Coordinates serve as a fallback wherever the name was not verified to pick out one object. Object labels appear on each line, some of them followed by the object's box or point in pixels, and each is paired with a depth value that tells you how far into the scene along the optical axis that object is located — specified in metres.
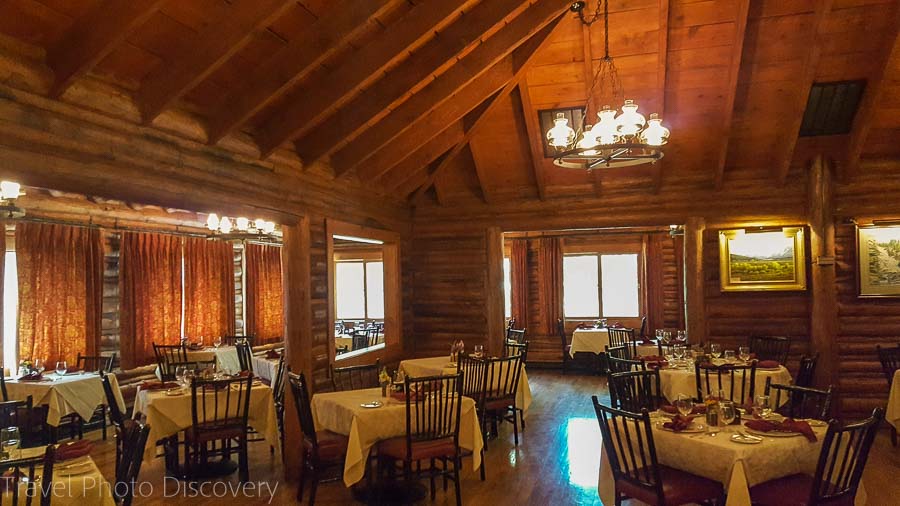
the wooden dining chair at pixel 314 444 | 5.07
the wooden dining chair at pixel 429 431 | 4.90
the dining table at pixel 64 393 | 6.91
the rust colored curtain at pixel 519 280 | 13.45
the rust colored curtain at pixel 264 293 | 12.11
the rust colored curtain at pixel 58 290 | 8.12
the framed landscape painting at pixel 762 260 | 8.16
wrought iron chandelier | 4.57
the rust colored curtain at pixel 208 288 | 10.59
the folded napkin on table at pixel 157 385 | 6.15
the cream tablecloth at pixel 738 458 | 3.60
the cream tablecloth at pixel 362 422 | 4.91
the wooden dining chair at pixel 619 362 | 6.00
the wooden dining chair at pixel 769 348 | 7.87
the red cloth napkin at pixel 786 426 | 3.76
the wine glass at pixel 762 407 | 4.18
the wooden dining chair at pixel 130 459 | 3.45
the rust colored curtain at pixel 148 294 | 9.30
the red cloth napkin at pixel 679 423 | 3.97
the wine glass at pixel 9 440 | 3.63
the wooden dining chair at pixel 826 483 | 3.40
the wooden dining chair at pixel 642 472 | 3.77
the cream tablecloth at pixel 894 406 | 6.33
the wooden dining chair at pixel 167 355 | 8.62
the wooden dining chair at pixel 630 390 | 5.23
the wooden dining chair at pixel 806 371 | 5.74
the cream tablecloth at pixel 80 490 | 3.15
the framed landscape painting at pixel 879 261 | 7.79
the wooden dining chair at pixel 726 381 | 5.43
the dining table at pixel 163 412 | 5.65
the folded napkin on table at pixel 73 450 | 3.55
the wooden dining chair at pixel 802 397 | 4.22
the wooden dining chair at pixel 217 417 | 5.68
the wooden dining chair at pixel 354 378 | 6.14
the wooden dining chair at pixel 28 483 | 2.90
